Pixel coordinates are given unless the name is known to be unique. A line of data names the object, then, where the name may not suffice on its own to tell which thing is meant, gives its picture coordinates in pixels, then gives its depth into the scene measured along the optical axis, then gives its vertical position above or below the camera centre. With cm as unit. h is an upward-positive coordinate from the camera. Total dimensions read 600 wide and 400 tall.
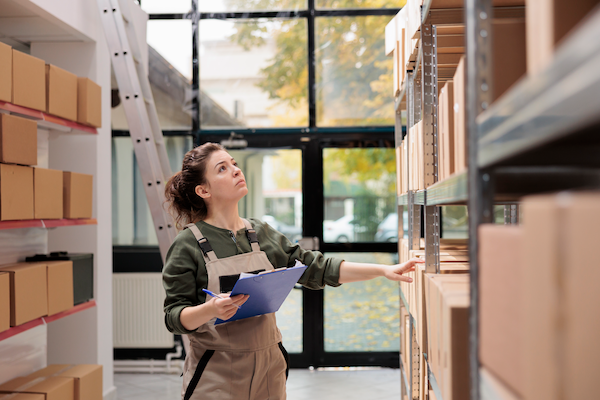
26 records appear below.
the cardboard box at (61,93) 265 +66
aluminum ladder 303 +57
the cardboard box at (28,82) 239 +65
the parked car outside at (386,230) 456 -20
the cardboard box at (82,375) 269 -92
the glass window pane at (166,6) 462 +190
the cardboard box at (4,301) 226 -41
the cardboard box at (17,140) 230 +34
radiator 448 -92
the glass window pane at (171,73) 460 +127
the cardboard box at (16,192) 230 +9
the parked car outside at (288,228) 461 -17
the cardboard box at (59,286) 264 -41
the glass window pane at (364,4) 455 +188
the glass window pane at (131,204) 462 +6
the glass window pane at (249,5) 458 +189
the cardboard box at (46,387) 247 -90
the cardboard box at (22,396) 237 -89
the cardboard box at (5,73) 228 +64
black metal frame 453 +62
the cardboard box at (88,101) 296 +66
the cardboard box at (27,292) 235 -40
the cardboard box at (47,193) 256 +9
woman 178 -26
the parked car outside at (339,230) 458 -19
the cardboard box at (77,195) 284 +10
